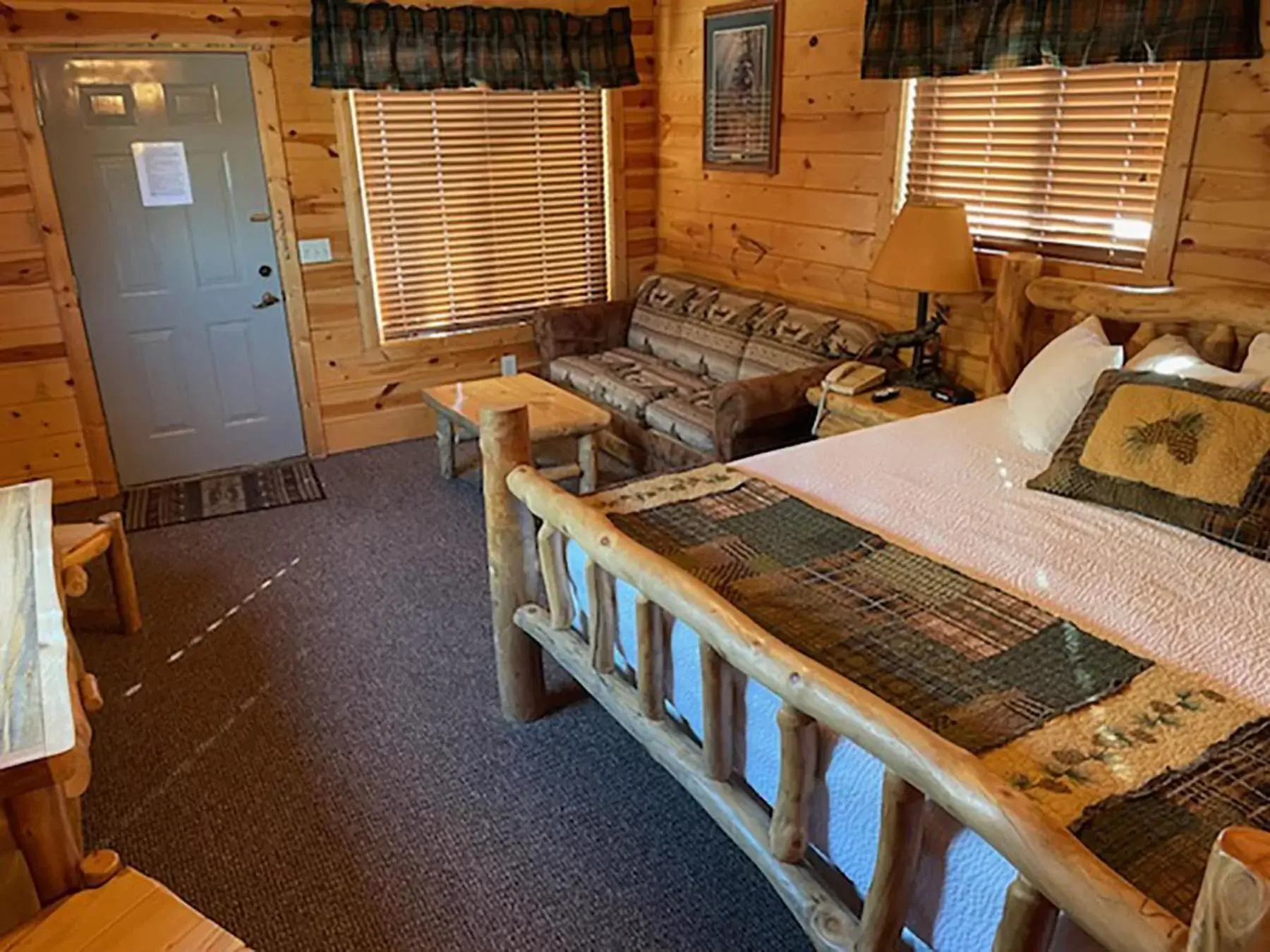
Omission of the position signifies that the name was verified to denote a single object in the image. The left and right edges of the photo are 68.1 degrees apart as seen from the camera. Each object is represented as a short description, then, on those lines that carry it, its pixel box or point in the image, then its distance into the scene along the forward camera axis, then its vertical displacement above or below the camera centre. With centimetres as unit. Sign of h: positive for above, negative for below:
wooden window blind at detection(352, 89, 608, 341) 462 -25
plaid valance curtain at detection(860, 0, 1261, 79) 257 +31
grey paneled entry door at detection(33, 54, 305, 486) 394 -40
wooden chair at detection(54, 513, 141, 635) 273 -113
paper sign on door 404 -5
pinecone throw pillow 212 -73
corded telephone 346 -83
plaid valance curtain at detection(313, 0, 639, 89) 421 +47
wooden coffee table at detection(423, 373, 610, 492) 377 -103
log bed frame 101 -81
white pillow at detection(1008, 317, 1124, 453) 268 -68
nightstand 332 -91
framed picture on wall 425 +27
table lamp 325 -37
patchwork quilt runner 130 -88
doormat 413 -147
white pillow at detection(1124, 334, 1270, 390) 237 -58
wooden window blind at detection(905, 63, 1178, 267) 292 -5
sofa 364 -94
